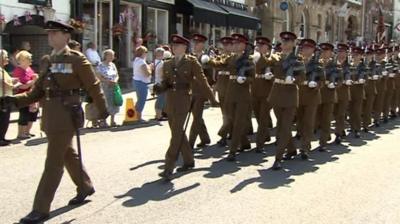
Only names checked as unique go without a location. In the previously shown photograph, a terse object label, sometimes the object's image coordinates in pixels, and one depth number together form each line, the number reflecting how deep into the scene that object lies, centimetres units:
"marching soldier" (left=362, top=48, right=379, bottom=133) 1288
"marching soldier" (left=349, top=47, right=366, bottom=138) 1209
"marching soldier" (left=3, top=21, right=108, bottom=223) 595
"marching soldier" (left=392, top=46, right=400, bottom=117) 1490
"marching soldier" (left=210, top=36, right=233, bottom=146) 1017
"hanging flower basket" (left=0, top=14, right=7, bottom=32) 1595
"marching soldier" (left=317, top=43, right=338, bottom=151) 1038
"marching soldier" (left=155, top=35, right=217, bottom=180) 769
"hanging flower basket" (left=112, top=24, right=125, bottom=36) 2147
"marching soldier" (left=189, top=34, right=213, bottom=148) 941
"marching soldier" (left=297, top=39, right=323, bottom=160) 950
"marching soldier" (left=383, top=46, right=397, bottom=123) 1432
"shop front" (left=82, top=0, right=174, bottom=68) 2106
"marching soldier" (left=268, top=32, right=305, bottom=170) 866
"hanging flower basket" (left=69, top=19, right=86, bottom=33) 1816
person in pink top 1103
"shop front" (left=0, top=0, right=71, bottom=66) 1677
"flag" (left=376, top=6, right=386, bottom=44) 3346
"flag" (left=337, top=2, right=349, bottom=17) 4622
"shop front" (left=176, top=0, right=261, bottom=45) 2575
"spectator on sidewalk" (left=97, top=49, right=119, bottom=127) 1282
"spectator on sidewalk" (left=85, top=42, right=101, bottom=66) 1770
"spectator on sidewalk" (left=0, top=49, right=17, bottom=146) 1014
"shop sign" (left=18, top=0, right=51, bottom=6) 1725
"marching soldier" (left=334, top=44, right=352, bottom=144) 1116
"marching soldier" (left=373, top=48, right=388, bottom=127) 1372
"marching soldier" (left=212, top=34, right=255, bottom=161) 900
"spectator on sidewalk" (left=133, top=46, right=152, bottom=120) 1369
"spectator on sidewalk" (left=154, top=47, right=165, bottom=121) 1437
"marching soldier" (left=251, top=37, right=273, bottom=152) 992
